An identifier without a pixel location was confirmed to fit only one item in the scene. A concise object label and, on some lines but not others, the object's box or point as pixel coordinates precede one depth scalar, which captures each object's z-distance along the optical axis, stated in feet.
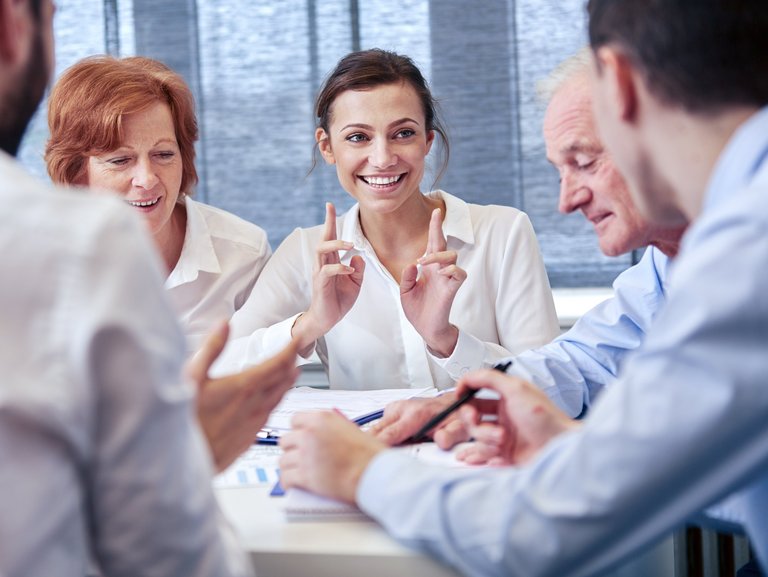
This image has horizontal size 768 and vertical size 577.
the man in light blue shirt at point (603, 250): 5.03
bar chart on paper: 4.02
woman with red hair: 6.87
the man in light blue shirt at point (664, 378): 2.46
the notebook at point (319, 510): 3.42
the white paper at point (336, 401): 5.10
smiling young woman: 6.79
